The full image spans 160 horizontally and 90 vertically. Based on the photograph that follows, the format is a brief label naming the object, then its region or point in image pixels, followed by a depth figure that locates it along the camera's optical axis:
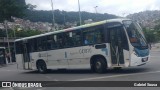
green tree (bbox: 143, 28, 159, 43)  102.22
